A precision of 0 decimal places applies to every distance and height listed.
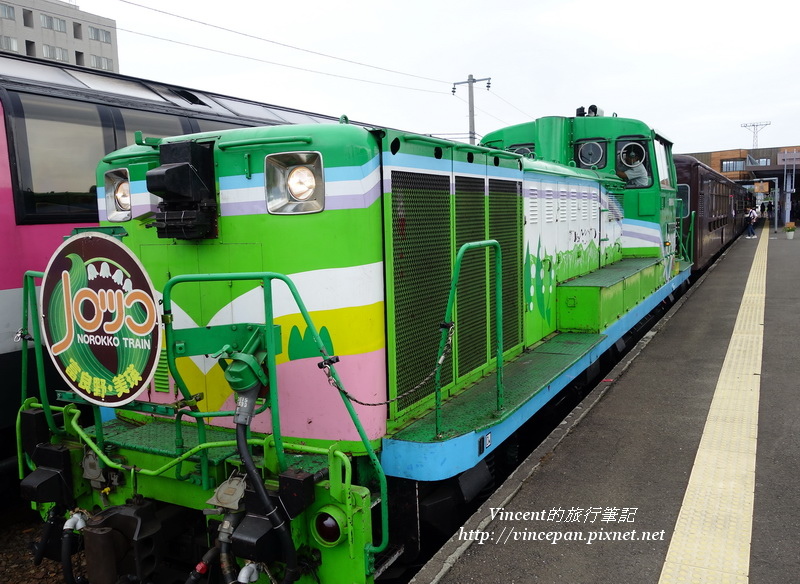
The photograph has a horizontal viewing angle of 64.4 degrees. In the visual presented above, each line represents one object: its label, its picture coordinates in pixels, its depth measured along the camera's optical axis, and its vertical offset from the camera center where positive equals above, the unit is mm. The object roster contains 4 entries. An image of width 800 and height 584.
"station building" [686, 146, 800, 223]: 45500 +4352
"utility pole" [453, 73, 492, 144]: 28175 +5934
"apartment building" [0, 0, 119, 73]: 49466 +17406
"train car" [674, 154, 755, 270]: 14577 +478
